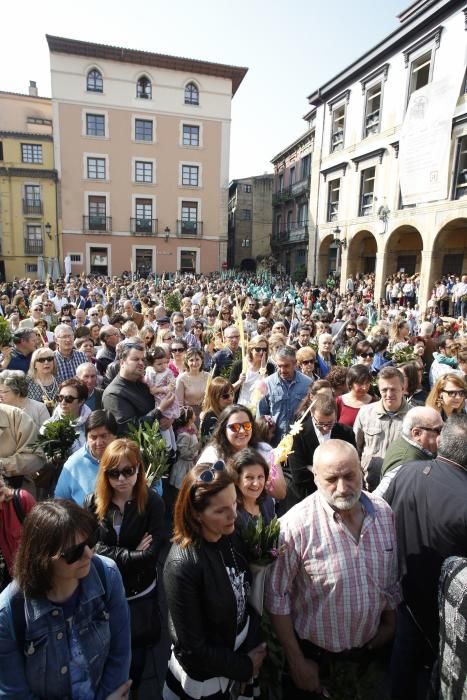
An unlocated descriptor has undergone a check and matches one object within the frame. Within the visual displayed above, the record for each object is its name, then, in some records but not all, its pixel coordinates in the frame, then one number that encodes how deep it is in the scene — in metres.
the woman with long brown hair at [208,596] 1.90
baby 3.89
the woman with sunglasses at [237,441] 3.07
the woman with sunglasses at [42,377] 4.56
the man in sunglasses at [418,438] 2.94
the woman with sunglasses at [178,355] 5.63
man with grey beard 2.10
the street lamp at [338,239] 21.56
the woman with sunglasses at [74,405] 3.64
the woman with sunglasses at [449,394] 3.93
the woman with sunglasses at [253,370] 5.23
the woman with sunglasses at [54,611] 1.66
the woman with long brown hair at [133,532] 2.40
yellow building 30.17
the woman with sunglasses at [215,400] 4.13
